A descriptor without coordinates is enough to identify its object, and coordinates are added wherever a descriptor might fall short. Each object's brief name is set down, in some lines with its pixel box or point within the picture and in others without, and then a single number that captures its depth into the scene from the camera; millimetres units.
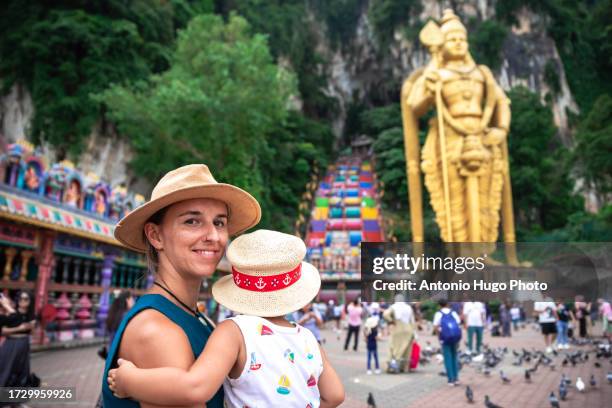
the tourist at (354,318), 9914
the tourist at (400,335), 7250
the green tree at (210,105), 16719
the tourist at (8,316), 4727
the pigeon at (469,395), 5020
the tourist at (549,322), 8891
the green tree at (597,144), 18234
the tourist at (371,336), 7180
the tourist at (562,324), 9055
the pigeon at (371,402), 4471
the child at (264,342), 1284
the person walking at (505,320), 12133
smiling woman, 1287
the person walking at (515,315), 14641
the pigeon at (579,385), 5164
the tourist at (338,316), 15666
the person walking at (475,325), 8531
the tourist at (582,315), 9820
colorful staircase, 25016
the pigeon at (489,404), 4166
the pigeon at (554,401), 4320
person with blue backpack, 5953
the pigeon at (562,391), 4996
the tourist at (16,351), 4641
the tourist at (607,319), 8977
